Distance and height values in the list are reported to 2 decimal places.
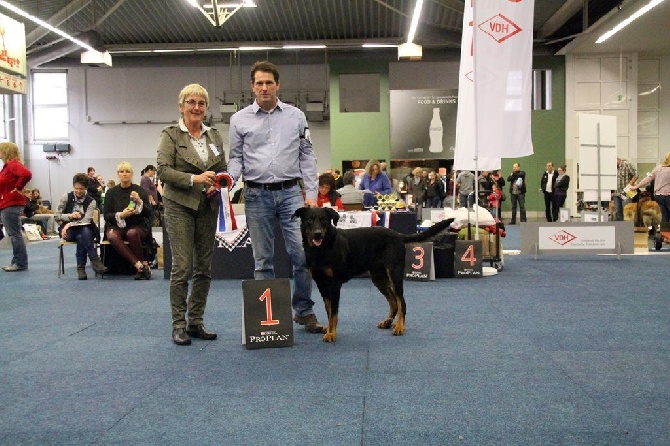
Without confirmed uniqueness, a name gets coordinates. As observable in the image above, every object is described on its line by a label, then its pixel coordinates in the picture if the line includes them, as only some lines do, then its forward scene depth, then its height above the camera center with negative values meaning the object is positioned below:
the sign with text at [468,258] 6.27 -0.63
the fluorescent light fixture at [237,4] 10.52 +3.23
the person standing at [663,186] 8.82 +0.07
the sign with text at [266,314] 3.42 -0.63
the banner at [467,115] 6.76 +0.85
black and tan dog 3.46 -0.34
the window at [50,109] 19.58 +2.82
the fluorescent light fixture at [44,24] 11.10 +3.58
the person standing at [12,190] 7.21 +0.13
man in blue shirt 3.62 +0.18
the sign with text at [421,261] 6.14 -0.64
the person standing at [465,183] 13.70 +0.24
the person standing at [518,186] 15.60 +0.18
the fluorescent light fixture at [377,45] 17.11 +4.07
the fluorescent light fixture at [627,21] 12.22 +3.68
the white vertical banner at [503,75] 6.16 +1.16
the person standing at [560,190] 14.83 +0.07
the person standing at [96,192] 11.34 +0.15
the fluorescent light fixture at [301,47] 17.19 +4.10
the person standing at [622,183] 11.96 +0.19
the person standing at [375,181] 9.13 +0.21
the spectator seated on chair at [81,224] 6.95 -0.26
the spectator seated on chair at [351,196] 7.18 +0.00
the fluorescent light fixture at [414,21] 11.98 +3.67
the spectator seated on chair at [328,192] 6.86 +0.05
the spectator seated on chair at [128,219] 6.69 -0.21
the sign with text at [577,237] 7.68 -0.54
